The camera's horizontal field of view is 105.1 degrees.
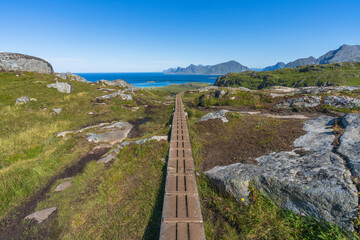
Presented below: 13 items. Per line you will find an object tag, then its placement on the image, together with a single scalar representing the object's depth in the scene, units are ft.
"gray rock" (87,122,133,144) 51.22
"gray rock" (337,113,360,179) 17.28
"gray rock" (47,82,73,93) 109.14
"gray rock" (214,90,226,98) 107.24
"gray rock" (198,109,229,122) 54.81
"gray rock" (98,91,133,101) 114.68
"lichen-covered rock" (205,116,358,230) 14.76
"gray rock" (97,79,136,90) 189.05
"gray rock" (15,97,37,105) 78.46
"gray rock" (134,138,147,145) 43.79
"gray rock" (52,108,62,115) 76.21
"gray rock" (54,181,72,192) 29.62
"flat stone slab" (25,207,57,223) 22.98
